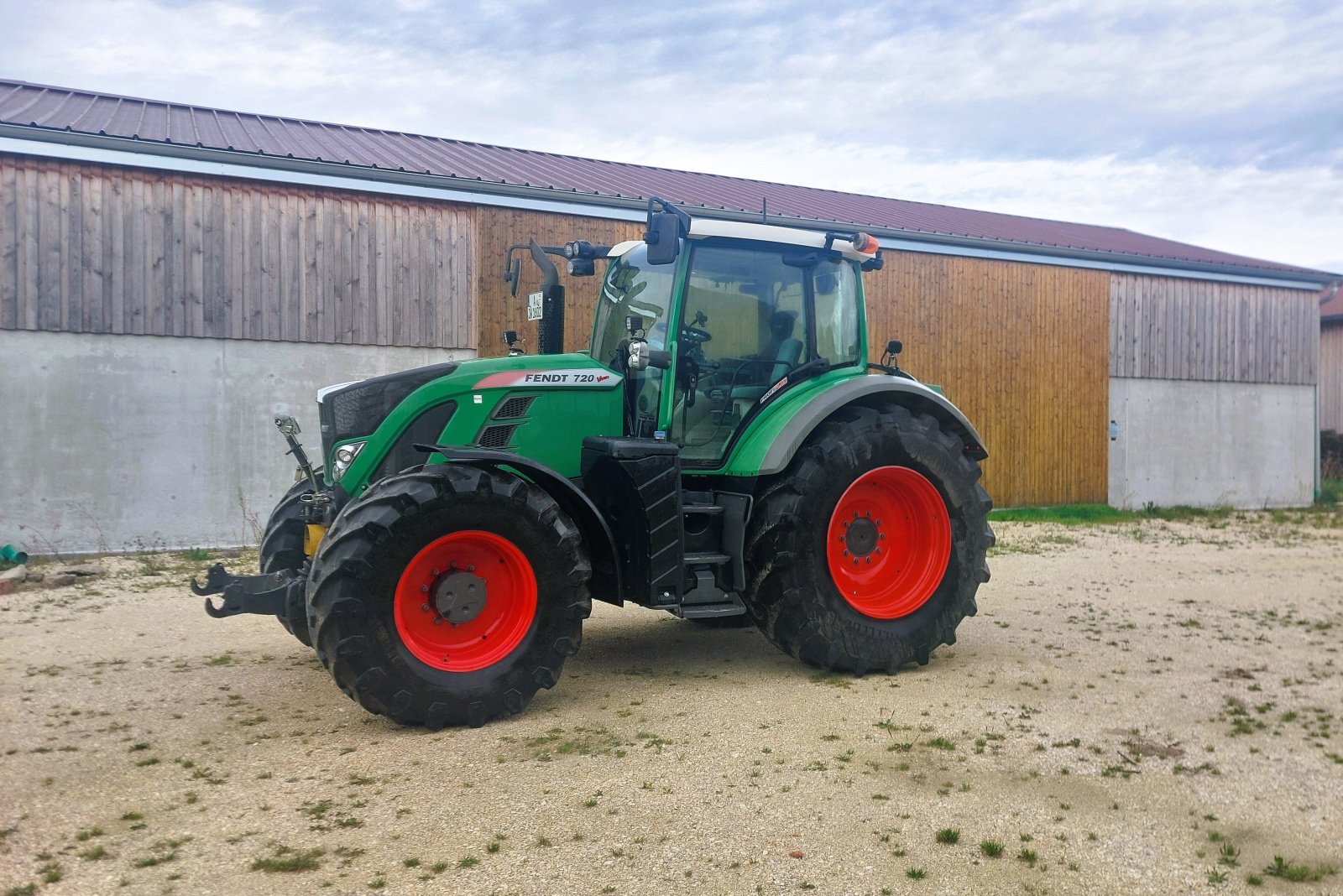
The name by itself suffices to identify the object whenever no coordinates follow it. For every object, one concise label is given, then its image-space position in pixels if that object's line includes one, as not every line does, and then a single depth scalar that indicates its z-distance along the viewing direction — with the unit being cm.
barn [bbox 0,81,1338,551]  1040
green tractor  471
